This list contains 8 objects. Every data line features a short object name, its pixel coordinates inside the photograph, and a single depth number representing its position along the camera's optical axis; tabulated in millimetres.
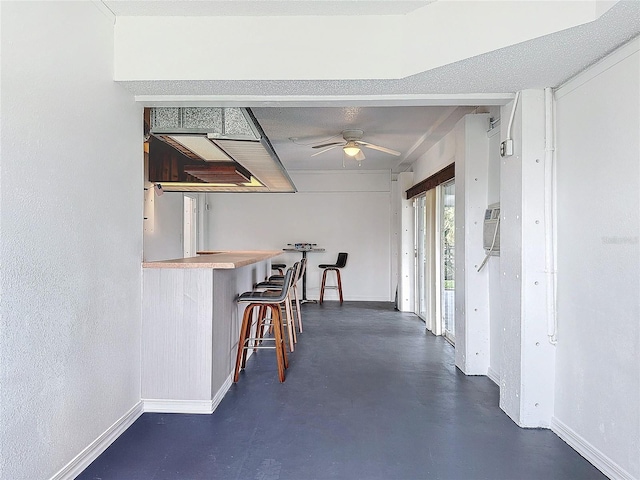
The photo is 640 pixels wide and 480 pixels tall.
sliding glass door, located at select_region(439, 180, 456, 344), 5270
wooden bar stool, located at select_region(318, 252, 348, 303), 7965
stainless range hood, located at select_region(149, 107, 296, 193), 3119
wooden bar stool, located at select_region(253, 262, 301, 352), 4377
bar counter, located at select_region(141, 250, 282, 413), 2904
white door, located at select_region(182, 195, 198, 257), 7871
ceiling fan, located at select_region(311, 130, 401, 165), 5111
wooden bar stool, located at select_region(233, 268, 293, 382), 3459
